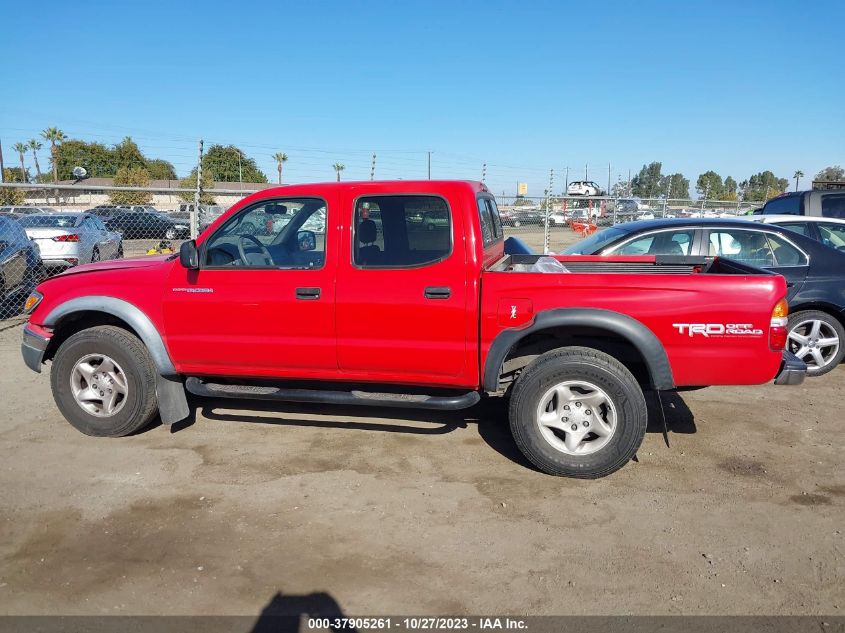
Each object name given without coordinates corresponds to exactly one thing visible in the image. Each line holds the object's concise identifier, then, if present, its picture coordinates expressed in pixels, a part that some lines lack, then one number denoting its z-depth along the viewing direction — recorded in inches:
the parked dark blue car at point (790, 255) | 251.6
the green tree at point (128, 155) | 2758.4
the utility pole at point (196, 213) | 357.4
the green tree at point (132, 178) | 1996.8
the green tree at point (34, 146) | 3235.2
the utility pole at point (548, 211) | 493.8
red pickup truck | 157.4
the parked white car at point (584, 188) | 1743.4
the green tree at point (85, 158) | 2790.4
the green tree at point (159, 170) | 3003.2
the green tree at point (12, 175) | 2276.7
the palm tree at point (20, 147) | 3267.7
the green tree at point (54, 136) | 3011.8
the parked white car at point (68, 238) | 472.4
